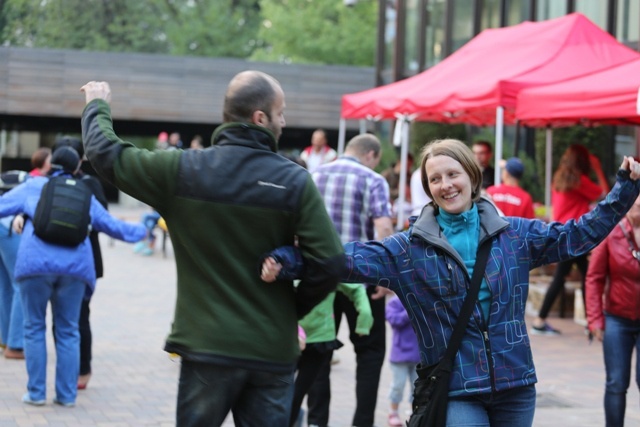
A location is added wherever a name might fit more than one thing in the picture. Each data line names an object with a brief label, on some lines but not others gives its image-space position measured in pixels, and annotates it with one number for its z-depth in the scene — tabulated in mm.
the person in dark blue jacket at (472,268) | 3848
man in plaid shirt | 6805
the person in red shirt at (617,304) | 6121
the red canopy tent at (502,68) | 11320
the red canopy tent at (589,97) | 8938
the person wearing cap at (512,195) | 10562
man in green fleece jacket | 3674
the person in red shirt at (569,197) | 11008
